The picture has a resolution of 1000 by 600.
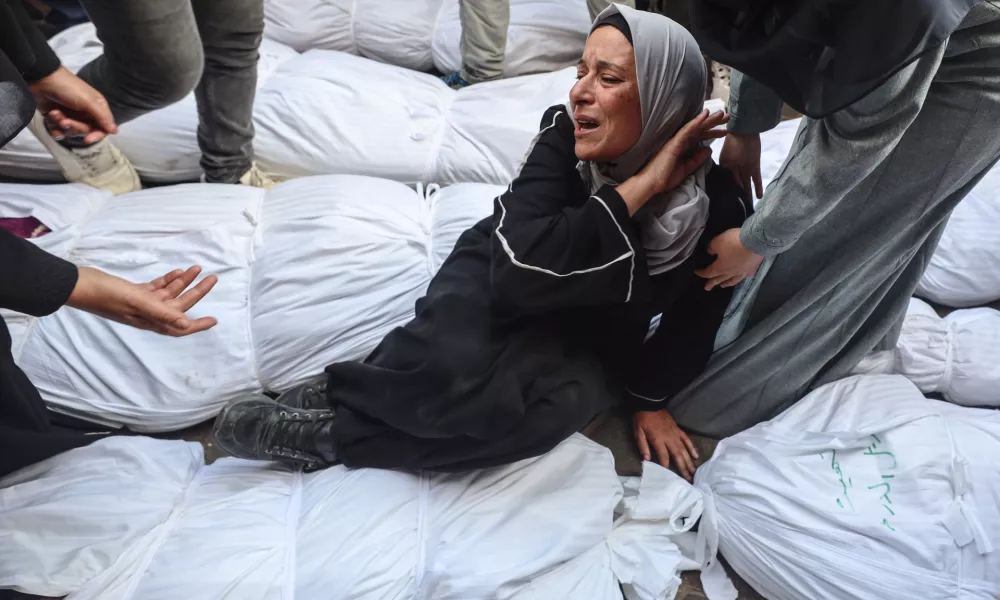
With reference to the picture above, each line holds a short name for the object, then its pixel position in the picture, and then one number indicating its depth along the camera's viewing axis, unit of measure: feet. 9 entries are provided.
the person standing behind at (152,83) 4.20
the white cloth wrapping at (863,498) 3.77
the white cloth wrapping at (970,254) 5.57
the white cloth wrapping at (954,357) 4.85
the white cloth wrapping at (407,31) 7.97
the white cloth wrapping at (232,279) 4.72
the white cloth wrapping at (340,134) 6.30
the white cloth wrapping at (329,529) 3.55
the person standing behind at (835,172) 2.38
